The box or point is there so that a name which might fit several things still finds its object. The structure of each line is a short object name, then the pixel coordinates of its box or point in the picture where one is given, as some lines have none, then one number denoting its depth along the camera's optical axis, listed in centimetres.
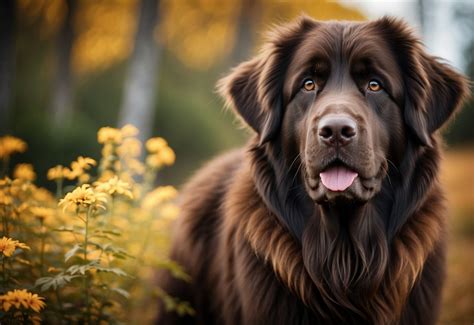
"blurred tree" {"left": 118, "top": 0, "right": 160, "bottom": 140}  1012
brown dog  313
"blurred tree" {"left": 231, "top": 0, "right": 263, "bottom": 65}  1662
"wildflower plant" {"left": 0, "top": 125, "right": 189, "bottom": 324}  282
